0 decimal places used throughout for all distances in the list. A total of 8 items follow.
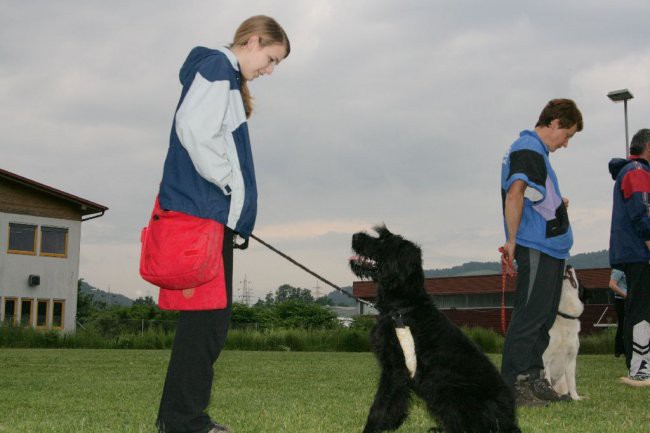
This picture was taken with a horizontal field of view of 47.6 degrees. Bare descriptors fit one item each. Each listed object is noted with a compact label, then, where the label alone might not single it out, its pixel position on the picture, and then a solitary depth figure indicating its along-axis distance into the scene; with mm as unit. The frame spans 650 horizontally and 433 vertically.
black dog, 4180
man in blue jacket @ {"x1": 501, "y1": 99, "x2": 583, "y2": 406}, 6129
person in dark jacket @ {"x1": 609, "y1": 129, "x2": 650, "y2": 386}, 8164
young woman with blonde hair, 3682
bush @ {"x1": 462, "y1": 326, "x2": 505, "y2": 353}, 22234
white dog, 7355
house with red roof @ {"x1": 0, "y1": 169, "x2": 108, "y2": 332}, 35438
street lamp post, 23719
